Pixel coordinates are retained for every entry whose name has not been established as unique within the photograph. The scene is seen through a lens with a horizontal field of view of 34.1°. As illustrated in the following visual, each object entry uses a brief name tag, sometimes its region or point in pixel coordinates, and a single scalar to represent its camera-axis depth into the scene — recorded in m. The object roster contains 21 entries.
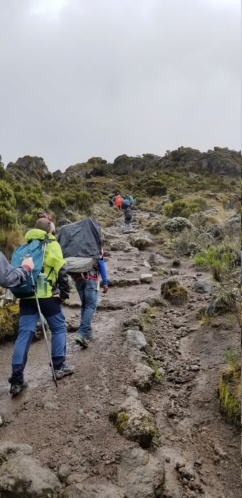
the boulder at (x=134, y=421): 3.26
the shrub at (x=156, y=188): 33.72
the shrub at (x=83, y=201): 21.38
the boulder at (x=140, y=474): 2.74
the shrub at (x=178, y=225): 15.18
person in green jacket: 4.06
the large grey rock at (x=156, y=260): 11.06
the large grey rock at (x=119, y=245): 13.02
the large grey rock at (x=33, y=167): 41.28
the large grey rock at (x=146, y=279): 8.99
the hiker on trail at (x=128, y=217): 16.77
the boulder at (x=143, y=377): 4.15
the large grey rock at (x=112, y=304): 7.20
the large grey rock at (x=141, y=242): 13.71
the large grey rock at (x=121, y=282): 8.80
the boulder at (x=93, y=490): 2.67
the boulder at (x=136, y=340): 5.02
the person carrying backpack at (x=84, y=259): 4.95
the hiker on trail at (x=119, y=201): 16.88
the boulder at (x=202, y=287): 7.60
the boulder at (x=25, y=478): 2.58
